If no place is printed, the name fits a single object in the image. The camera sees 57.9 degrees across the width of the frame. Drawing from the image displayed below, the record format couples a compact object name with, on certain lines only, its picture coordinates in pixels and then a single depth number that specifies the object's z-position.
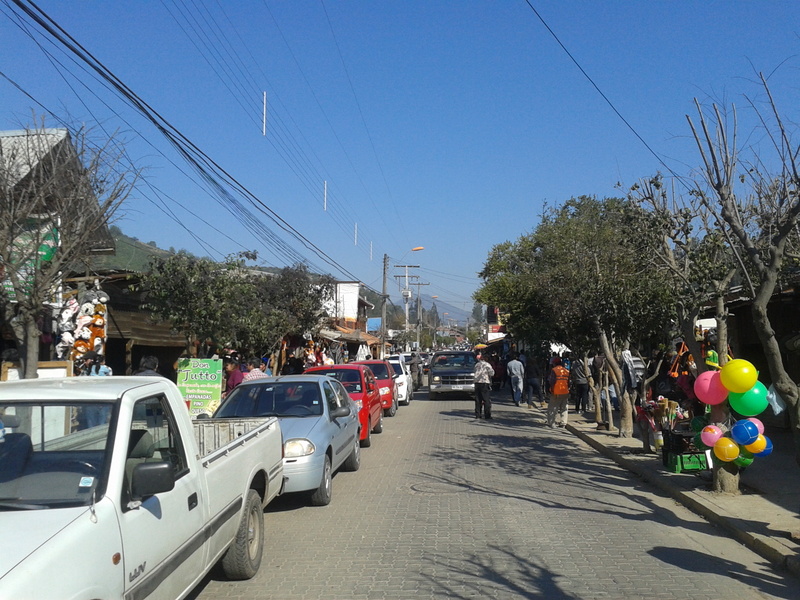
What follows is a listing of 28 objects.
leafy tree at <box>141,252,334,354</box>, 14.94
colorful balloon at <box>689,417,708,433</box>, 10.11
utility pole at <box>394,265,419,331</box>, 69.38
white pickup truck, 3.32
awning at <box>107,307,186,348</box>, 17.28
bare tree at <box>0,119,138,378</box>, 8.63
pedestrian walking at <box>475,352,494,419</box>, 19.53
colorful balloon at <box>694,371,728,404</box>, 8.47
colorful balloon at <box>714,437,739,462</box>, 8.13
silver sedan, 8.78
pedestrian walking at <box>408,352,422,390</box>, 38.09
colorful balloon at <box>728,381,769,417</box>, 7.89
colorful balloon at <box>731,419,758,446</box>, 7.91
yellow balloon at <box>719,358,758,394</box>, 7.73
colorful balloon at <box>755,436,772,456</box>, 8.03
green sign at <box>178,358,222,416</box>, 14.47
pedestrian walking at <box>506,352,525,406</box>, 25.47
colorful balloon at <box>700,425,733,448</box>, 8.60
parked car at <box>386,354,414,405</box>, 25.78
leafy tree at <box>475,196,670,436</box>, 13.95
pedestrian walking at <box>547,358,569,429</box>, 17.48
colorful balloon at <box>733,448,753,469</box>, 8.35
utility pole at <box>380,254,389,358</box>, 44.09
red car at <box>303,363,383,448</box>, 14.38
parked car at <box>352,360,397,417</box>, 21.36
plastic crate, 10.51
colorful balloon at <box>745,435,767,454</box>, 8.00
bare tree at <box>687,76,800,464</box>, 7.02
